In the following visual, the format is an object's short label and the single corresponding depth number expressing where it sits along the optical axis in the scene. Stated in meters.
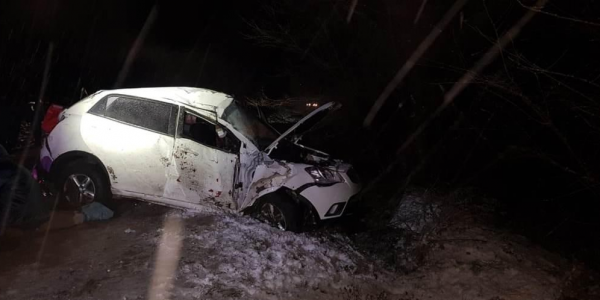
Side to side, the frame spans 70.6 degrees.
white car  5.34
